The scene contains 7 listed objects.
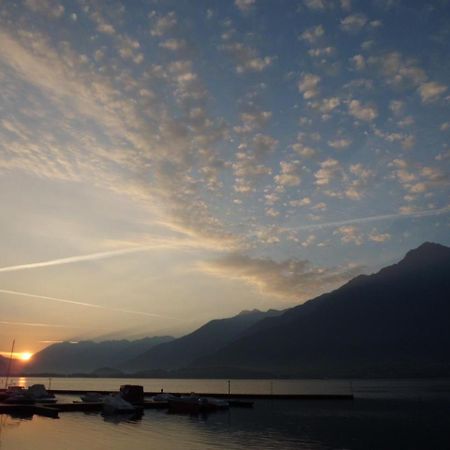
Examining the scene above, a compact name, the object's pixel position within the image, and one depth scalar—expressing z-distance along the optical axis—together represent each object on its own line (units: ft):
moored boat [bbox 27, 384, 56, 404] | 338.75
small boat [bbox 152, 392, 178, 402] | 360.48
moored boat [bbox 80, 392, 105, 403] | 352.49
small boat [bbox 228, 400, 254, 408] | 361.30
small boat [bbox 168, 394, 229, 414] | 310.45
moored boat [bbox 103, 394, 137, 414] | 280.88
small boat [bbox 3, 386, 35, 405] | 305.12
